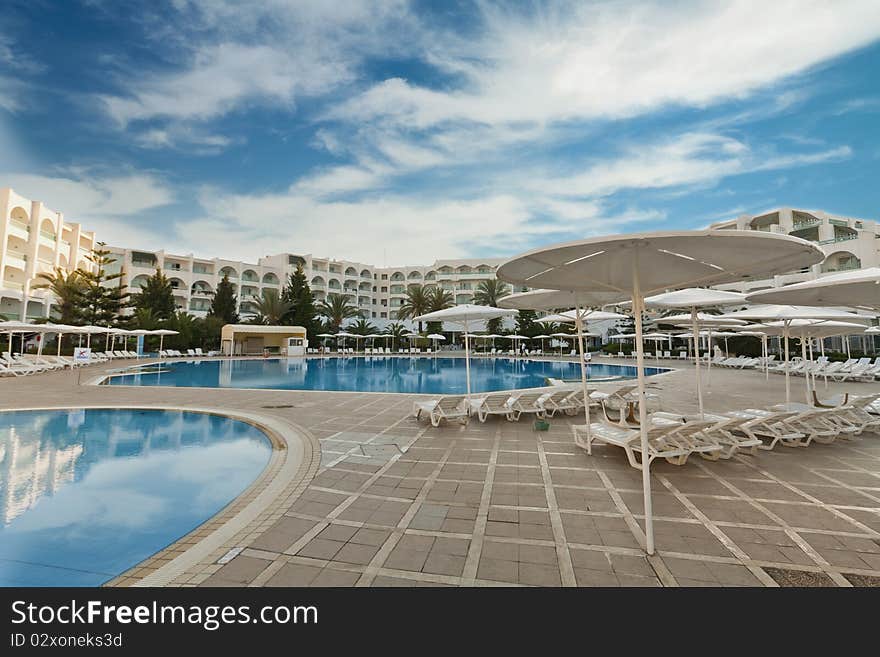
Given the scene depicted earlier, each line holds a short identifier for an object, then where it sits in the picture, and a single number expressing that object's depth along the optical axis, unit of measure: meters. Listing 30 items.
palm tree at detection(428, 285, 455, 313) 44.19
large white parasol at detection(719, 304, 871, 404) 7.21
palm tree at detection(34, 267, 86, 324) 28.47
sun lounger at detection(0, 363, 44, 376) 16.75
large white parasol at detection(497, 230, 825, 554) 2.59
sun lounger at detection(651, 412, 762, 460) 5.05
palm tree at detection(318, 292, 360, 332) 46.41
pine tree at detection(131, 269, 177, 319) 37.25
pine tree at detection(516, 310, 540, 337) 42.06
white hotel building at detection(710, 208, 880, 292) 28.75
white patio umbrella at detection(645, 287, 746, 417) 6.84
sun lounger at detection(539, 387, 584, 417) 8.16
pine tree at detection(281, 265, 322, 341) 43.78
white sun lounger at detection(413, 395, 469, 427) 7.48
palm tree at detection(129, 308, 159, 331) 32.31
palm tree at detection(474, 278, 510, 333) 42.94
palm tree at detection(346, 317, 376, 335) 45.16
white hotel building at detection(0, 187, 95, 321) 29.25
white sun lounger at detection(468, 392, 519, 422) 7.84
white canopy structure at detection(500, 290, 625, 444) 6.10
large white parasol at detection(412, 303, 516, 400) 8.40
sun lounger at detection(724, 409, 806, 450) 5.38
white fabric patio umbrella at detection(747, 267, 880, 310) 4.64
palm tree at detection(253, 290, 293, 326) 40.81
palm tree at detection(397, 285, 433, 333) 44.25
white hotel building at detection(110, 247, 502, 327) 46.56
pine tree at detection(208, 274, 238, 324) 41.66
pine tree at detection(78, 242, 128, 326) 28.64
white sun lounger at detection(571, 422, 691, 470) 4.57
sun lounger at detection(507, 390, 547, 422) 7.99
